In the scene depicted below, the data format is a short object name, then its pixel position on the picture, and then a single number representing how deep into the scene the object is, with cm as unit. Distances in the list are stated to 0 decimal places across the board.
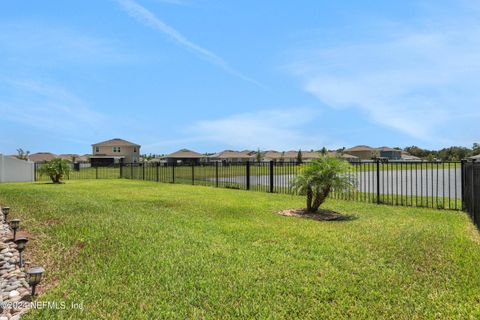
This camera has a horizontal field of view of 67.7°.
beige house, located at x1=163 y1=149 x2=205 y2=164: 6562
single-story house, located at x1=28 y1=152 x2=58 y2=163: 6380
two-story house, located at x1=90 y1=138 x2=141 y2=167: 5816
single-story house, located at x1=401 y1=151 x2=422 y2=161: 8454
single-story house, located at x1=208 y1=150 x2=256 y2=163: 7362
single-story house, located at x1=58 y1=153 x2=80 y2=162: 7550
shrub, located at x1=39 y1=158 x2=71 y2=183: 1912
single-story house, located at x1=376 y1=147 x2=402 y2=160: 8506
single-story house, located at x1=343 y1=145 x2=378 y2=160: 8338
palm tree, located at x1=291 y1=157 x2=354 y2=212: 759
